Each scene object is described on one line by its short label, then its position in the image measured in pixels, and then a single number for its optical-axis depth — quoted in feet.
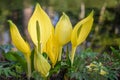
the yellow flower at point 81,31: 5.36
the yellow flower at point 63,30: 5.40
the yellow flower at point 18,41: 5.28
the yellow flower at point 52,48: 5.50
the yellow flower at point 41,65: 5.14
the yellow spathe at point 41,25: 5.49
